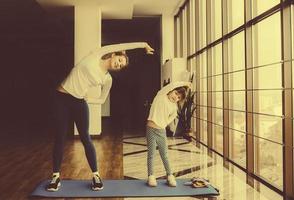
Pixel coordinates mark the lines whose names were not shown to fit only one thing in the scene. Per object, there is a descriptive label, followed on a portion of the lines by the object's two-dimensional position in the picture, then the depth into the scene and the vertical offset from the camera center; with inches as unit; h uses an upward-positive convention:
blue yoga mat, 118.5 -33.1
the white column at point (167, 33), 340.2 +72.3
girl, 124.0 -6.3
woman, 121.0 +3.4
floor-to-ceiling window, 118.8 +14.5
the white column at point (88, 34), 291.0 +61.5
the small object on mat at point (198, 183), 125.0 -31.0
